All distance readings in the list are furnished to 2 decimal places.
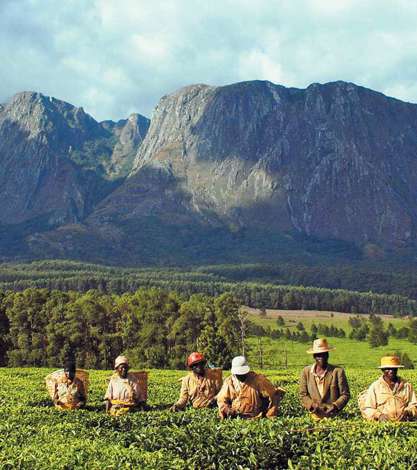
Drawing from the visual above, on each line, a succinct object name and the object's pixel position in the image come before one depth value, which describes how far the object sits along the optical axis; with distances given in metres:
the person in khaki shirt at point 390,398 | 16.06
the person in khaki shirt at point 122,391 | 19.98
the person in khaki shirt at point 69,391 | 21.77
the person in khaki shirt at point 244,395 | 16.64
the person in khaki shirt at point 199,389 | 19.12
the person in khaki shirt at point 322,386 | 16.45
